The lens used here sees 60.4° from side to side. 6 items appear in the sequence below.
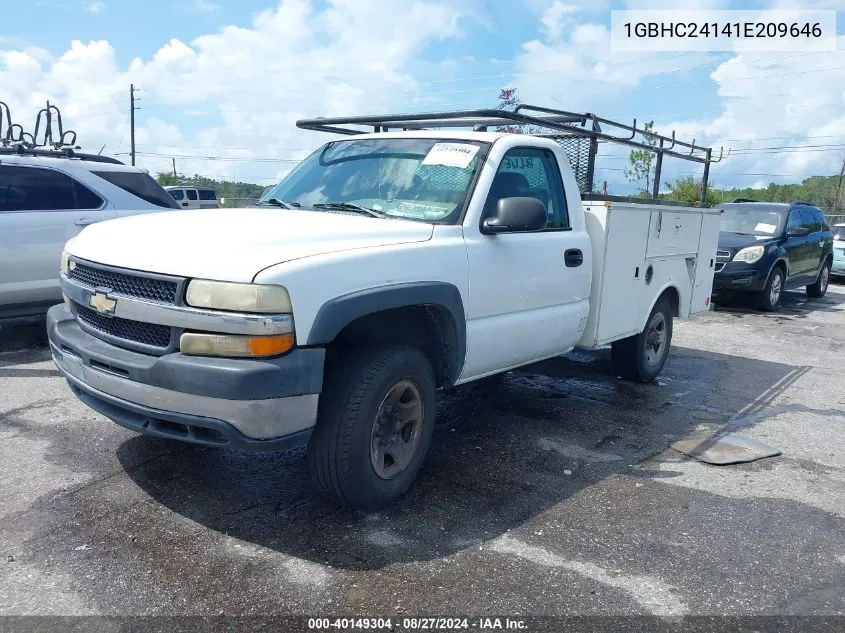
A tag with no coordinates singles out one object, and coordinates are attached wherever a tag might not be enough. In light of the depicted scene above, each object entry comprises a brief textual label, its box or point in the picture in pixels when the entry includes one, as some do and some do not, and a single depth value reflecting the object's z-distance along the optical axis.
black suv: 11.44
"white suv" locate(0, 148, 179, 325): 6.65
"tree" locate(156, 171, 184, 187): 51.72
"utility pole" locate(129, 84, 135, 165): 50.76
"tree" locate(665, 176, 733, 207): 19.41
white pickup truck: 3.06
